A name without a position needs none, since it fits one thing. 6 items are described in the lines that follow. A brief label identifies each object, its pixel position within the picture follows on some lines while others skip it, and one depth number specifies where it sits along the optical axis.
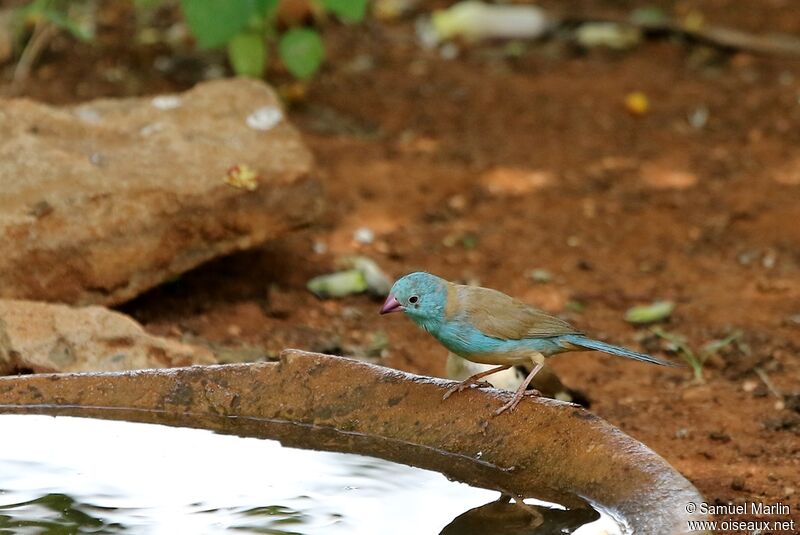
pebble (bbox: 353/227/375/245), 13.65
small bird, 8.03
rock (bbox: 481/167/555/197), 15.10
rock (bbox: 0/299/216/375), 8.70
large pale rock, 10.15
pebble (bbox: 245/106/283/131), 11.66
